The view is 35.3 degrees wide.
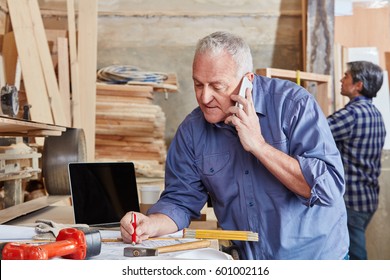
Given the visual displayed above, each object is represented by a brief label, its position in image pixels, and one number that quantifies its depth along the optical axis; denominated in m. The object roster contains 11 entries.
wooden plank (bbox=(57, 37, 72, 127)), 4.37
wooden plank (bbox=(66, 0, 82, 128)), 4.42
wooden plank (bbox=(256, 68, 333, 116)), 4.11
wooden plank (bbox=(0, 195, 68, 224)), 2.34
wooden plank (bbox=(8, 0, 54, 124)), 3.79
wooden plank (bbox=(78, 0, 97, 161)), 4.46
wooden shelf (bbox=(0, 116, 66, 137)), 2.03
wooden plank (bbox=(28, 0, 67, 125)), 3.94
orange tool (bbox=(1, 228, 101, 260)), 1.19
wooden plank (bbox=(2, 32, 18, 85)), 4.52
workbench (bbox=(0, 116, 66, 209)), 2.51
